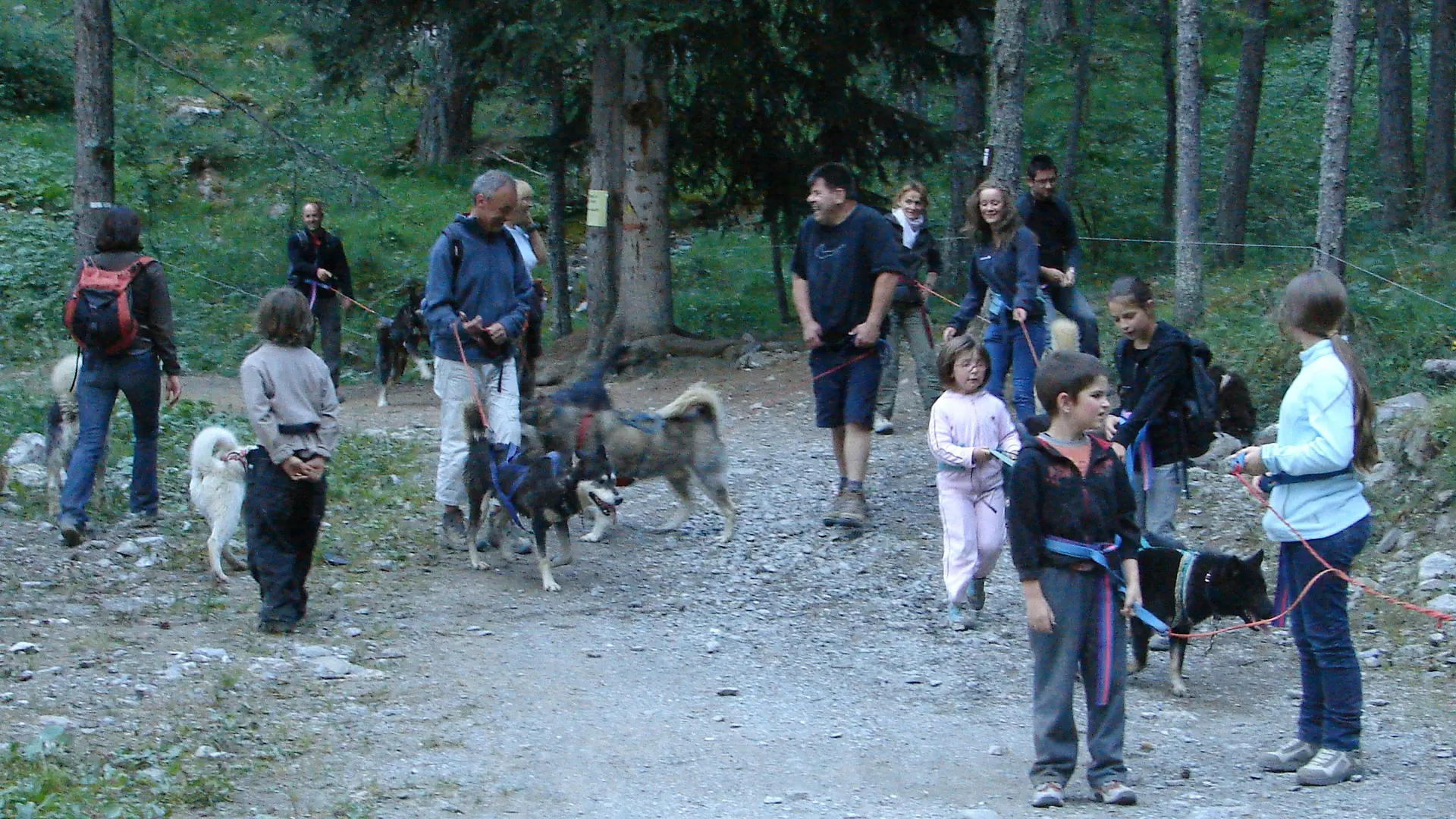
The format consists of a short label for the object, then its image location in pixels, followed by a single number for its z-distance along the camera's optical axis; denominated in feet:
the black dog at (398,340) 50.52
